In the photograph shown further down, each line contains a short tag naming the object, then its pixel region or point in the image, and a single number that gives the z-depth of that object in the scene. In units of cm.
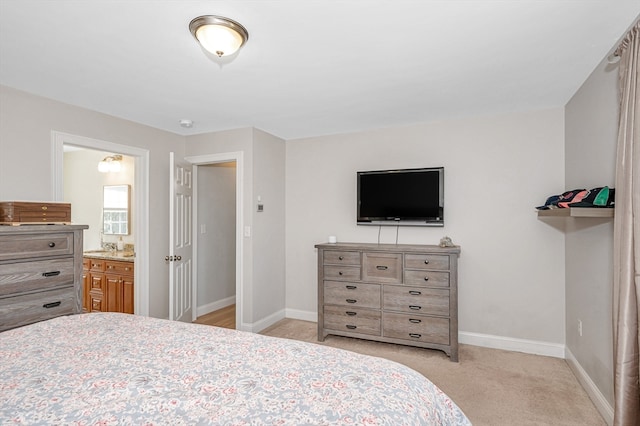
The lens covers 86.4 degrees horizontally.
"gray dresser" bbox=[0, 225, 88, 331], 237
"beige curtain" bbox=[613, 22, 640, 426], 169
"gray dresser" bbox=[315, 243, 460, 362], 331
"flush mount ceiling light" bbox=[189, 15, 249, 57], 183
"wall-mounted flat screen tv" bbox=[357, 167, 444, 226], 368
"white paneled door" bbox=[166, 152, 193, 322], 376
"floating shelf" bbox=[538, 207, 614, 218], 206
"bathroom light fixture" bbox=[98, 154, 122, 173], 481
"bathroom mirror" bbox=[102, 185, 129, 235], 489
